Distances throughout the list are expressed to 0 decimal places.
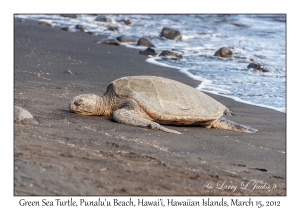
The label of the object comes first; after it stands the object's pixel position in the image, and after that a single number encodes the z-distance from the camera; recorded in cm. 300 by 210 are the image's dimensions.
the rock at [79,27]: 1751
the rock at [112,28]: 1864
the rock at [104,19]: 2144
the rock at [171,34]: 1691
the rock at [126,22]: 2100
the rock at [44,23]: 1681
